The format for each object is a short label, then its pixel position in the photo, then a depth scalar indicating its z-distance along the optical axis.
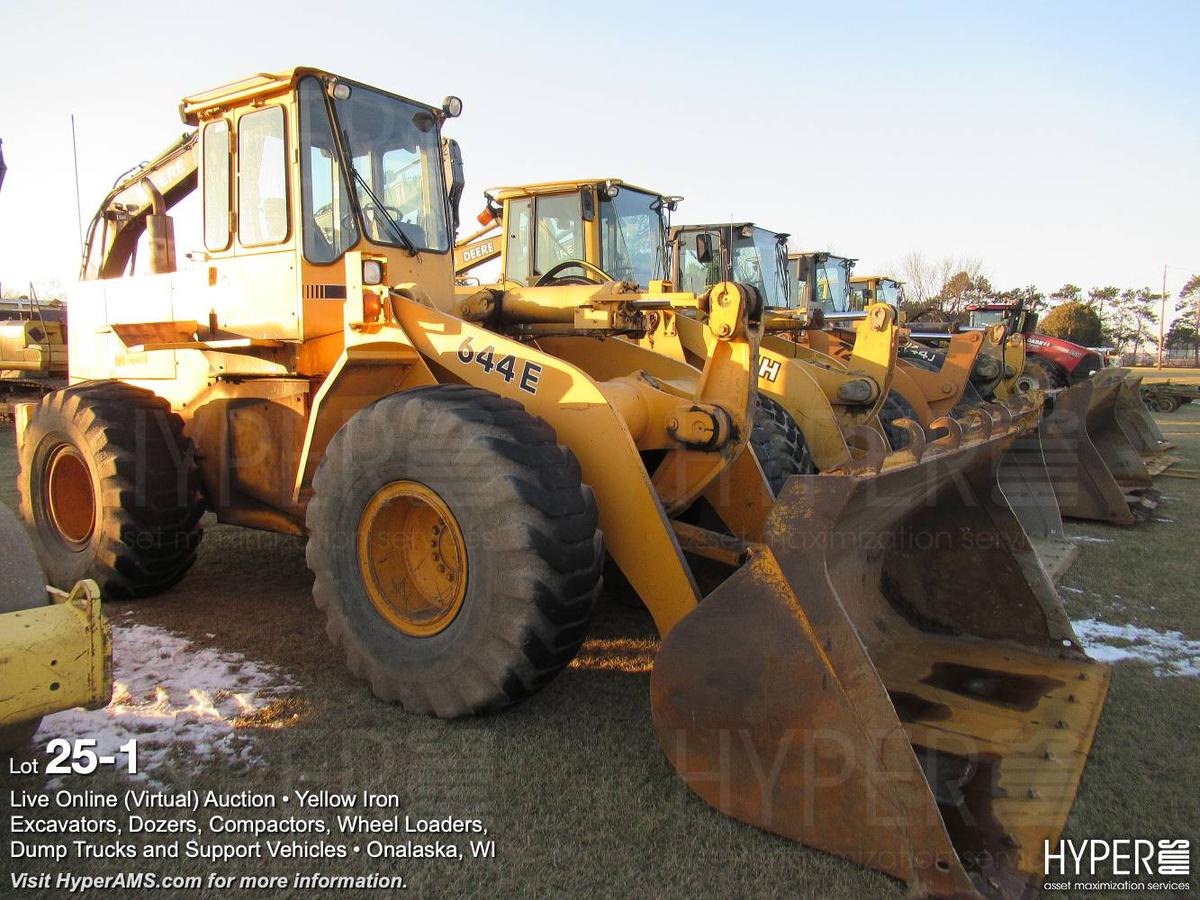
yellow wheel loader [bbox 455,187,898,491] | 6.01
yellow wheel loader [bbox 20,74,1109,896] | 2.76
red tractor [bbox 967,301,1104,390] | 18.66
